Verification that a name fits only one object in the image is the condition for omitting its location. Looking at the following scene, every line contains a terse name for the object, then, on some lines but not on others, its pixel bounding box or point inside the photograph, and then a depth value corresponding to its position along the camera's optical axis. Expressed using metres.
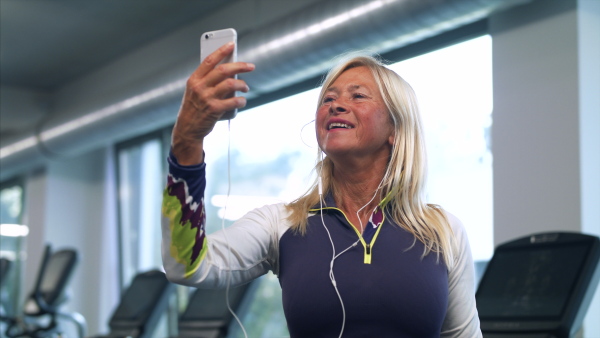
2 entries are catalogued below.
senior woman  1.10
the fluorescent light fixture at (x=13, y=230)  8.68
